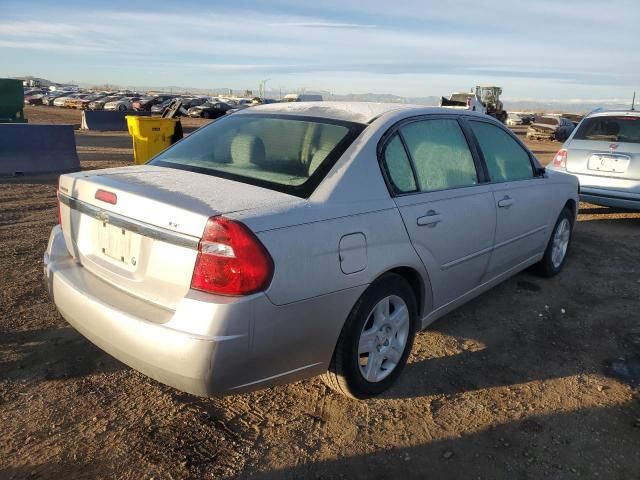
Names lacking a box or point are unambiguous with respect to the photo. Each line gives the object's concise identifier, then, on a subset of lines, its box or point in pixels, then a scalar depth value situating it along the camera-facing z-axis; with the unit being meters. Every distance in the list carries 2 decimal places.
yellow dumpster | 10.18
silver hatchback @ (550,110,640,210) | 7.15
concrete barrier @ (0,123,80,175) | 9.63
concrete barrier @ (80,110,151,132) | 24.06
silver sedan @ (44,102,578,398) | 2.22
